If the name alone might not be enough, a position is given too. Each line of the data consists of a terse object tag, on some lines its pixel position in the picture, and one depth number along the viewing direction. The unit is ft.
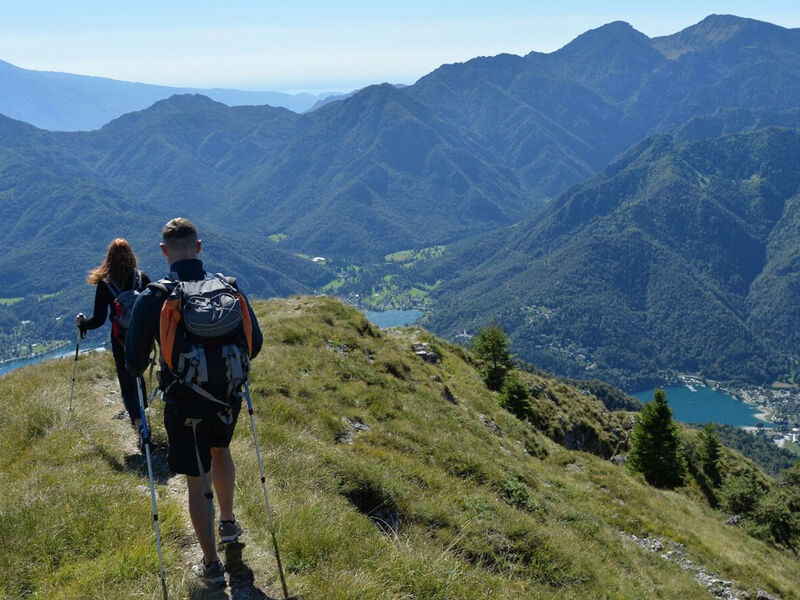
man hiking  16.72
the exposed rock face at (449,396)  74.03
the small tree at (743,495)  106.42
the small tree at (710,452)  140.93
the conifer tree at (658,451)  112.98
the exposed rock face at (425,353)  96.27
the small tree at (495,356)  108.17
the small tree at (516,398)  94.32
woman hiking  28.14
